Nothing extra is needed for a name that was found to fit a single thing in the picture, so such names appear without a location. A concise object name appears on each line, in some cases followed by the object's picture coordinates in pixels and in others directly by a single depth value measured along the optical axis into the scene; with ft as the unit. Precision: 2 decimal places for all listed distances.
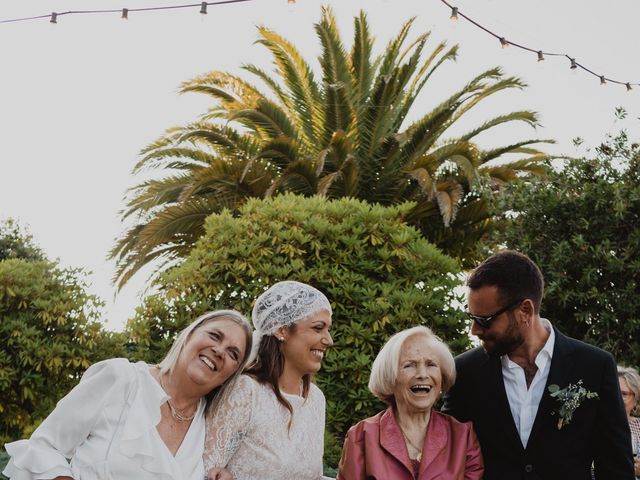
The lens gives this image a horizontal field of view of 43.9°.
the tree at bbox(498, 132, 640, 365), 25.72
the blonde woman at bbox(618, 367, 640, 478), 22.08
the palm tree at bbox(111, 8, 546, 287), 45.68
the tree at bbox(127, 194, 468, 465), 21.98
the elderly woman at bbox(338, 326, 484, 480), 14.34
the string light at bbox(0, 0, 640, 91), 28.43
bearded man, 13.66
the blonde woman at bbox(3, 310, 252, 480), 12.37
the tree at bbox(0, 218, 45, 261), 58.75
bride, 13.94
